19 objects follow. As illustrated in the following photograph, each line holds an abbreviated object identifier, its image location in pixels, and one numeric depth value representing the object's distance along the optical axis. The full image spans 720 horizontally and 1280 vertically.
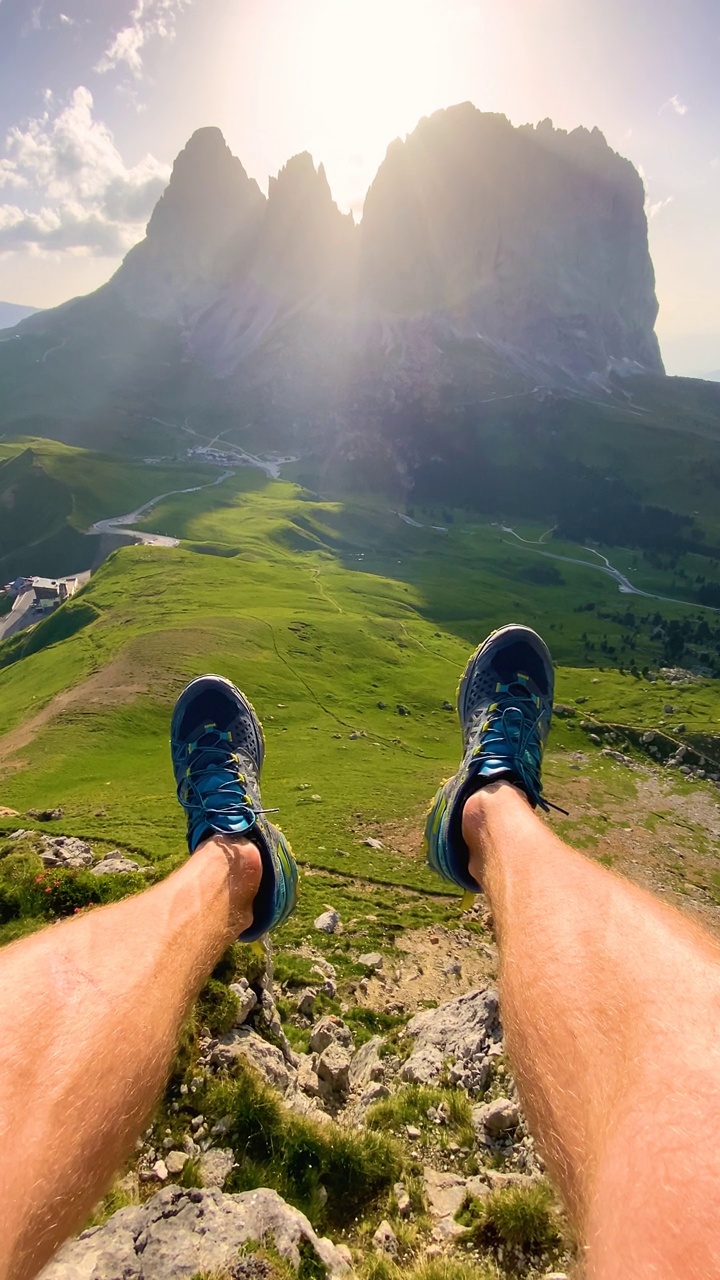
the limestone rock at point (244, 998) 8.23
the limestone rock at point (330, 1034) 9.48
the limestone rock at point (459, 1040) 8.03
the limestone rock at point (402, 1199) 5.69
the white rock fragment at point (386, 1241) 5.27
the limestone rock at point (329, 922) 15.57
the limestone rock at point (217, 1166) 5.67
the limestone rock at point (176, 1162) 5.62
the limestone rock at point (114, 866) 14.50
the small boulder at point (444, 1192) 5.72
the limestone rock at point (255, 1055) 7.12
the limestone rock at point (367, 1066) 8.38
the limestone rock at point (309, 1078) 8.01
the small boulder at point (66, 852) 15.05
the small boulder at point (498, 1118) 6.81
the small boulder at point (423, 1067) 8.10
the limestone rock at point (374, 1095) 7.65
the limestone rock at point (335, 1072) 8.23
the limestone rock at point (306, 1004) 10.73
